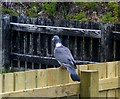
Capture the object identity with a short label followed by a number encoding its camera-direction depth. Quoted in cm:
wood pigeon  764
